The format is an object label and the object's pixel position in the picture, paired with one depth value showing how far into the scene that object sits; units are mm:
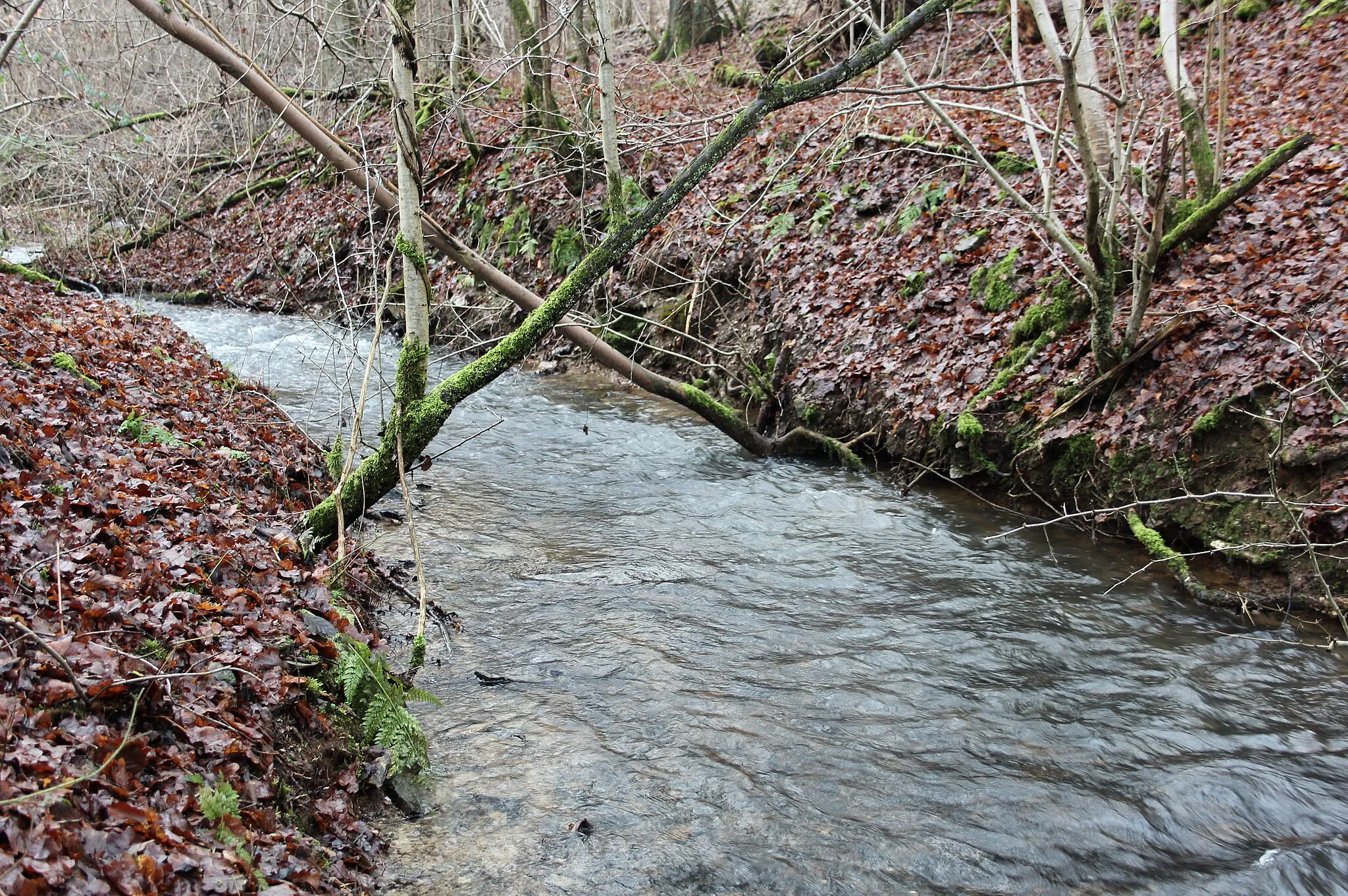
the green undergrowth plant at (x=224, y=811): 2912
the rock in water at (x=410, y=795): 3994
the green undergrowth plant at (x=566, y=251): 14133
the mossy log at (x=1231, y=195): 7719
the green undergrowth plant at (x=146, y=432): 6016
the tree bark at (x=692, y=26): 21688
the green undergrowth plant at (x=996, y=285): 9078
